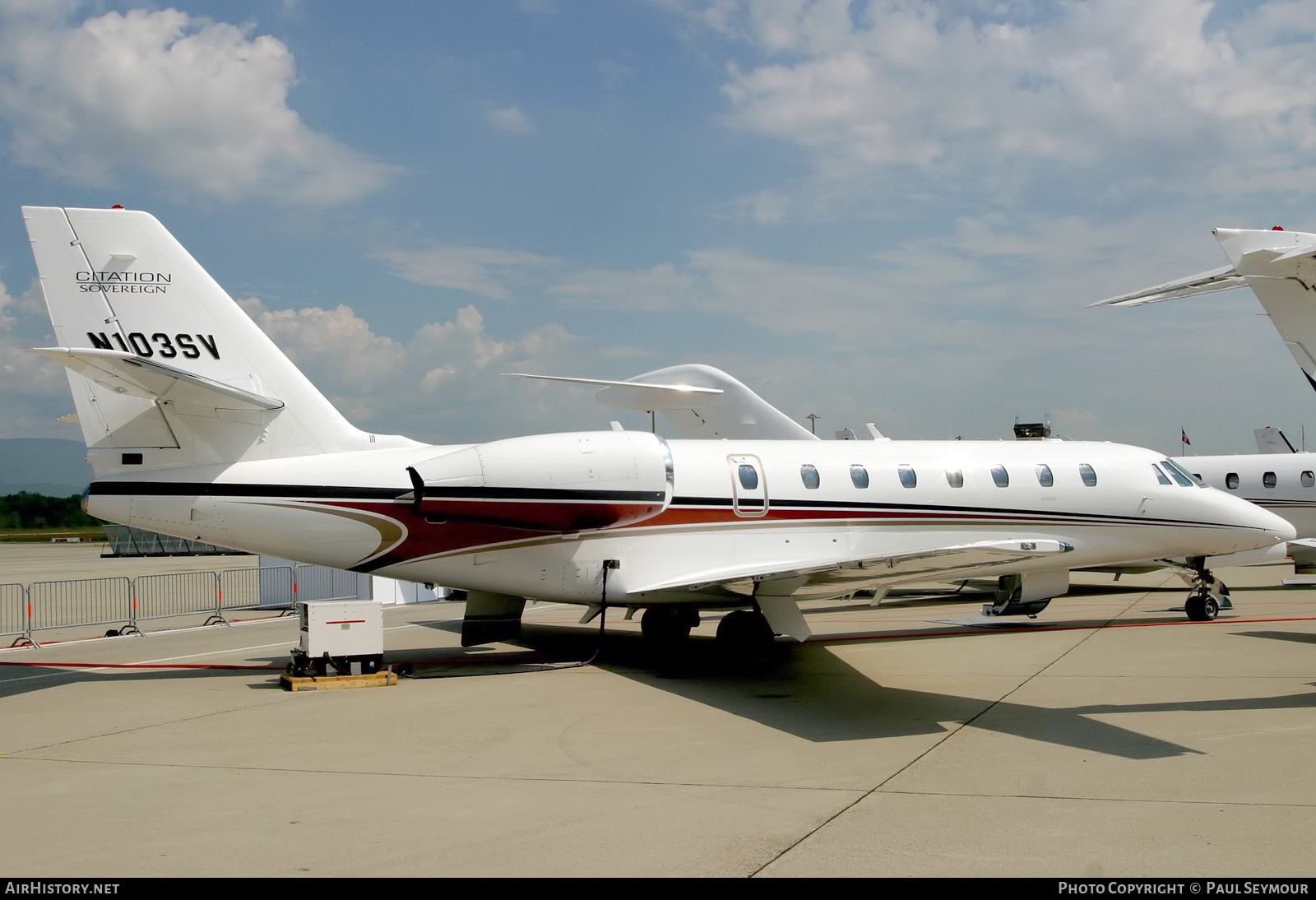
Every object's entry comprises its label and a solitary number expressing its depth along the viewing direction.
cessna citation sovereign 10.89
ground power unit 11.38
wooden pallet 11.12
